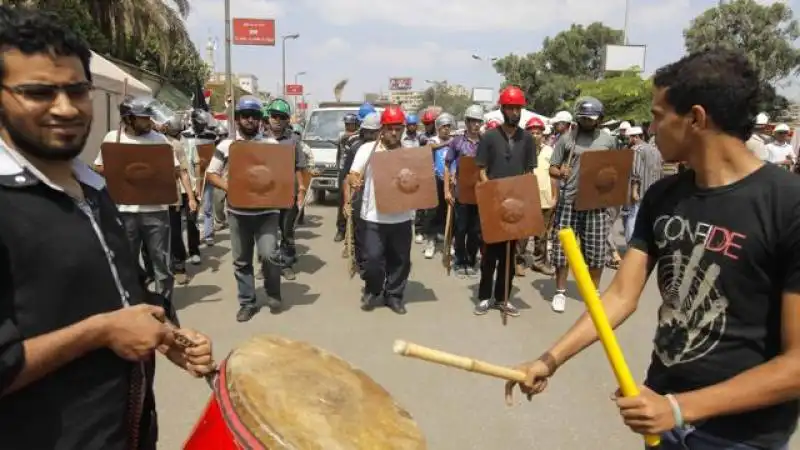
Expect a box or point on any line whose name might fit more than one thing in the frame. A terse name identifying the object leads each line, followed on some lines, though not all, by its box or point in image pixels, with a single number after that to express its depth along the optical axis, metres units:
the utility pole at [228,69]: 16.33
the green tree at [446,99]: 82.06
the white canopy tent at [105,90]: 10.03
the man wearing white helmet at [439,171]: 8.77
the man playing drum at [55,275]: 1.33
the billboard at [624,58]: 34.81
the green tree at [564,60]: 48.06
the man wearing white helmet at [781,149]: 10.63
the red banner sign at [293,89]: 38.38
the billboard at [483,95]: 50.02
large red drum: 1.54
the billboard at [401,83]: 67.31
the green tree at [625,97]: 25.86
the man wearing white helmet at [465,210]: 6.88
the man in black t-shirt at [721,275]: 1.50
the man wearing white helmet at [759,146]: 7.18
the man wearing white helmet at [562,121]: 8.55
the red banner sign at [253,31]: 21.36
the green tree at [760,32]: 31.08
